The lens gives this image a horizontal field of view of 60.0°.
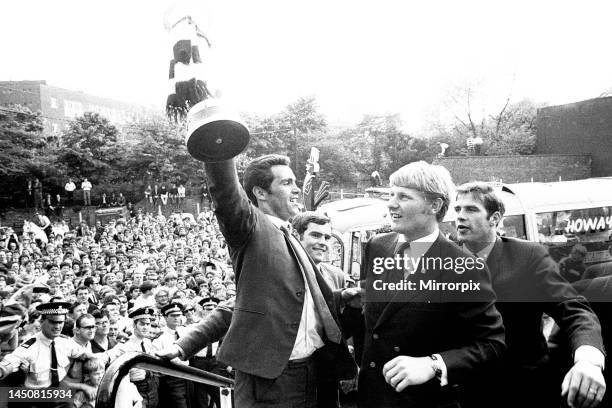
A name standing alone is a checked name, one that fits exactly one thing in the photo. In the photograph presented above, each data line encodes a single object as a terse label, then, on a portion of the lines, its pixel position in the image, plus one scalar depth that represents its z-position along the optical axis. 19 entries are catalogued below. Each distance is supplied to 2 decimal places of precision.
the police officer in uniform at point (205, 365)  5.70
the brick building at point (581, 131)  22.72
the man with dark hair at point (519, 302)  2.00
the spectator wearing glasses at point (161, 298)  7.50
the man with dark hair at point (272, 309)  1.95
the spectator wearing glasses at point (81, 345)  5.04
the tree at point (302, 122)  36.09
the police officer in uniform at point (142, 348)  5.43
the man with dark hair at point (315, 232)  3.87
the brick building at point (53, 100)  37.69
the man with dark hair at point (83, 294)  7.72
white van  7.08
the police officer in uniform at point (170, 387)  5.72
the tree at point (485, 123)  31.05
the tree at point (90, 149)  29.02
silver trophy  1.51
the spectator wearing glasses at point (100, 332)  5.80
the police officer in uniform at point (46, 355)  4.85
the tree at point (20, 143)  25.72
